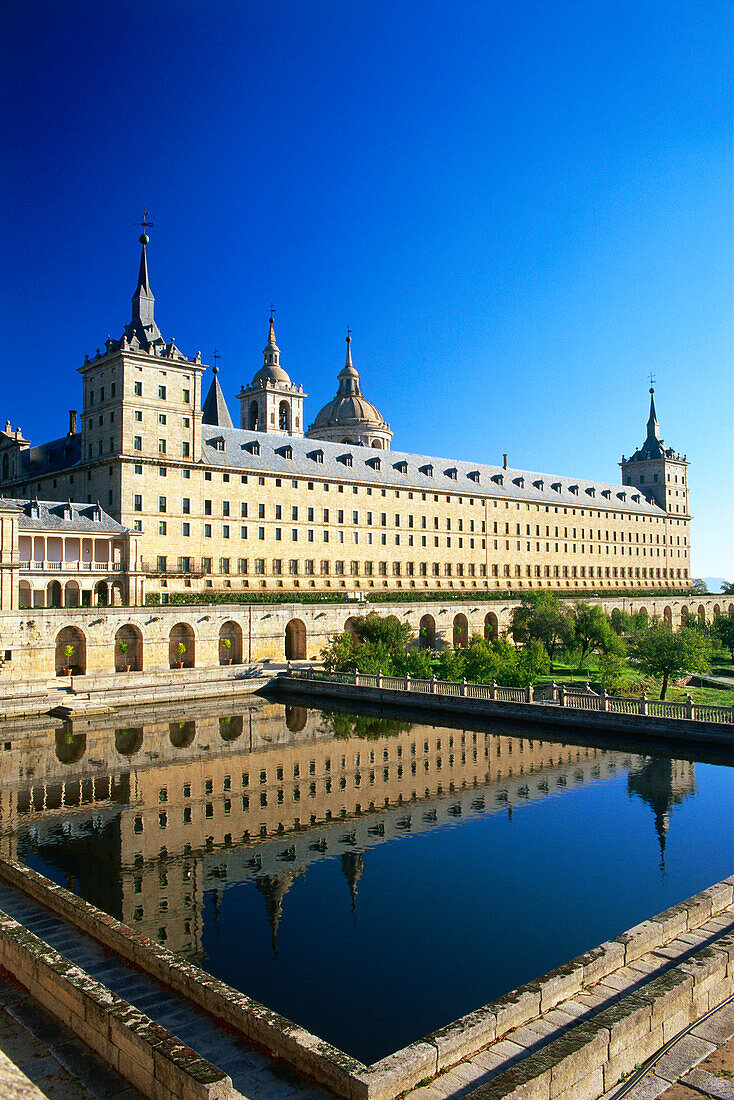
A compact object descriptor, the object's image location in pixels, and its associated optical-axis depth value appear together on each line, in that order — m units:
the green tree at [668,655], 42.66
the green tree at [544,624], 58.34
